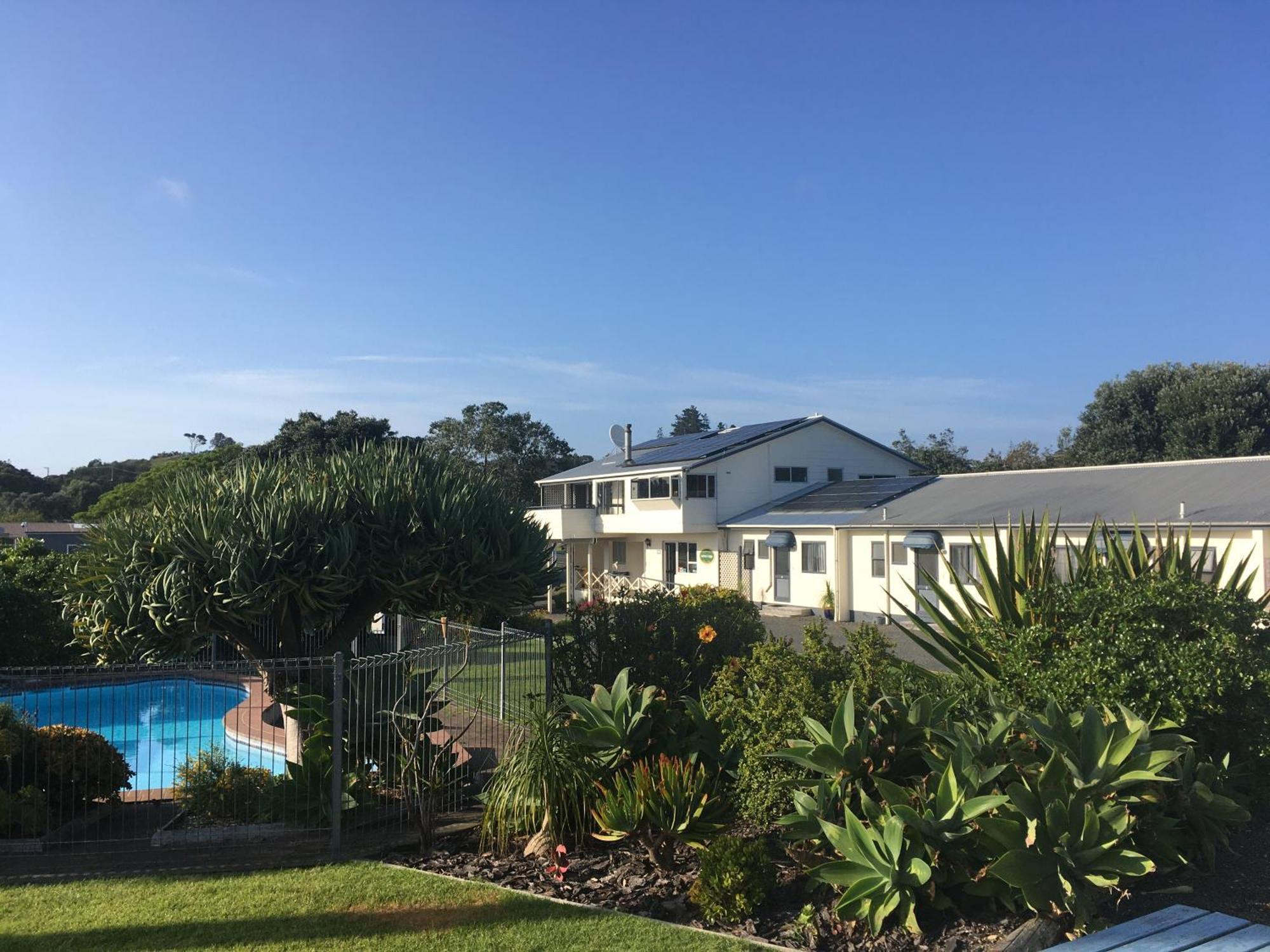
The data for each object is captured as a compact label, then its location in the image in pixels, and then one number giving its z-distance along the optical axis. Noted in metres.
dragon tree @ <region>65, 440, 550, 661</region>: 9.73
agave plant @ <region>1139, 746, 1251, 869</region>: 5.89
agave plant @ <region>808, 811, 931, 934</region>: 5.37
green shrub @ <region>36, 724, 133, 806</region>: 8.41
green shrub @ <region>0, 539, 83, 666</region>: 18.98
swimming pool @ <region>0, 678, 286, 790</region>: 13.56
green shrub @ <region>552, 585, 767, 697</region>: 10.54
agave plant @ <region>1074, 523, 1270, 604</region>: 7.95
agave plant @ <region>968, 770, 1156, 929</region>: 5.16
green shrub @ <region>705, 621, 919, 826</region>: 6.84
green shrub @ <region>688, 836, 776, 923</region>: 5.90
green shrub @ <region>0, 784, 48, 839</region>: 7.82
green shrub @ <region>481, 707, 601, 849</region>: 7.32
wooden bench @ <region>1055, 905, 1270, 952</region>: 4.57
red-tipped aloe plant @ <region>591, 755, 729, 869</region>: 6.75
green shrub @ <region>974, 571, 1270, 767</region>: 6.59
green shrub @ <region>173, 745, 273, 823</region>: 8.37
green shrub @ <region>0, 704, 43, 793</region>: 8.14
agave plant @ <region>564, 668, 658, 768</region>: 7.59
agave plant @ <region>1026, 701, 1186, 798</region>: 5.54
